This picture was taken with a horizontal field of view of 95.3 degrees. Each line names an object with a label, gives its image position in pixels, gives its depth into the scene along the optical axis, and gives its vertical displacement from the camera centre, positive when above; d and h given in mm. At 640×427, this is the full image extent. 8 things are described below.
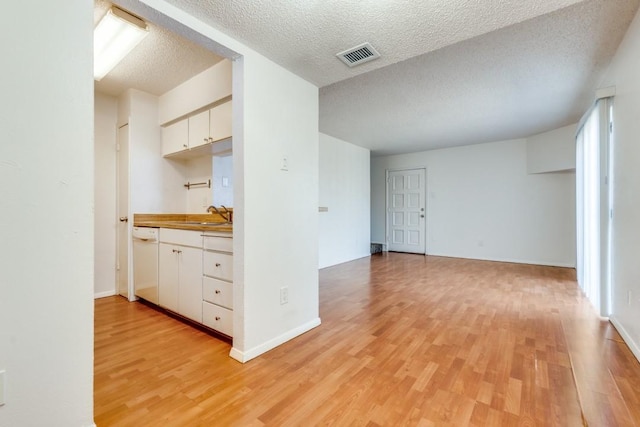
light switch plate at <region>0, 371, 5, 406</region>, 1062 -628
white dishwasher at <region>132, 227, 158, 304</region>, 2934 -508
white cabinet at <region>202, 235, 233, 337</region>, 2205 -546
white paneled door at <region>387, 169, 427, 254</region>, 6688 +66
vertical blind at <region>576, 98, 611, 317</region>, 2609 +92
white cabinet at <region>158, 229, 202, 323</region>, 2473 -532
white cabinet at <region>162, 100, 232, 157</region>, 2695 +842
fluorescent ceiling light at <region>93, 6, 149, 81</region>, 2000 +1344
